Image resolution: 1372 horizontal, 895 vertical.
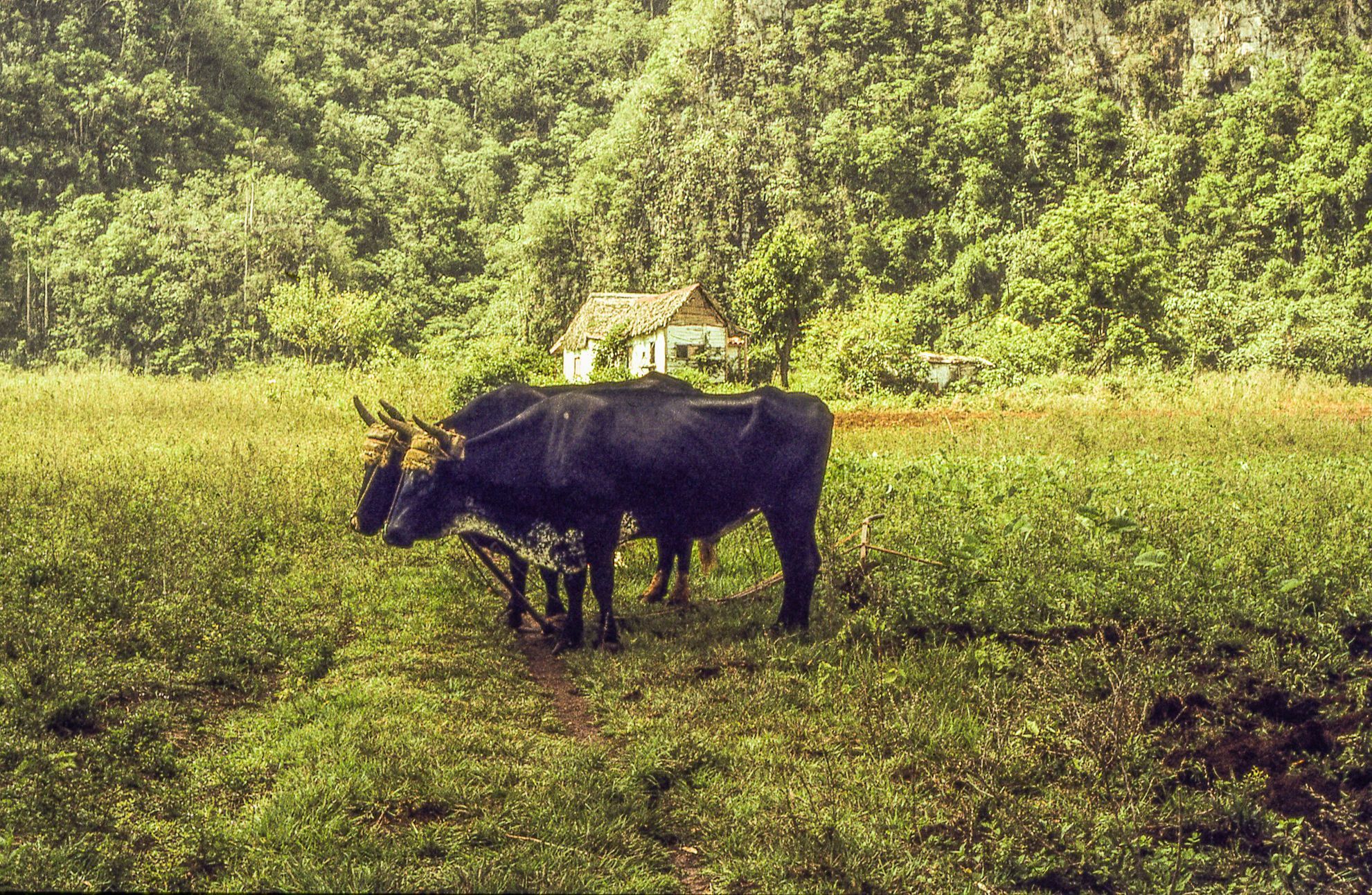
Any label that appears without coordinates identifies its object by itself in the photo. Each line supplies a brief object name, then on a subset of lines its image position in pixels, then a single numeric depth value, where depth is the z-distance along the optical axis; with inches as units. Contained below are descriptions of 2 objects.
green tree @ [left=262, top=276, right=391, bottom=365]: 1641.2
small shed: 1462.8
